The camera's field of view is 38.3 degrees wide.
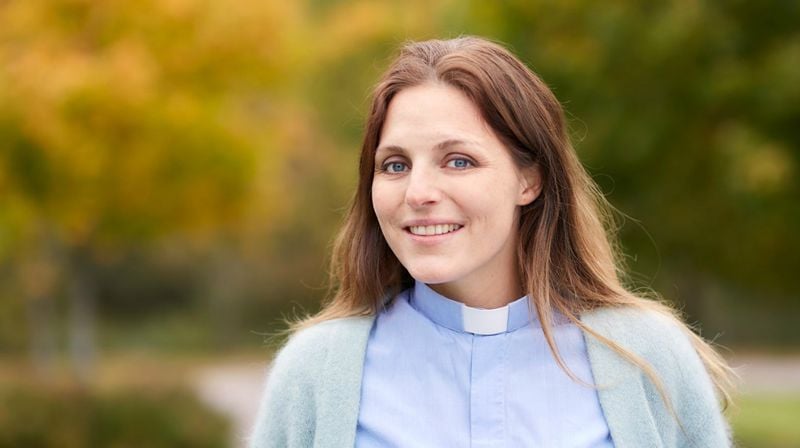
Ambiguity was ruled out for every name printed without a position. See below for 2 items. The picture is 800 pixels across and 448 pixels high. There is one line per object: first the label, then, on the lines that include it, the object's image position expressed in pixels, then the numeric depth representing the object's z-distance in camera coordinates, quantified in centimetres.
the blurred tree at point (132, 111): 911
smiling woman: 239
